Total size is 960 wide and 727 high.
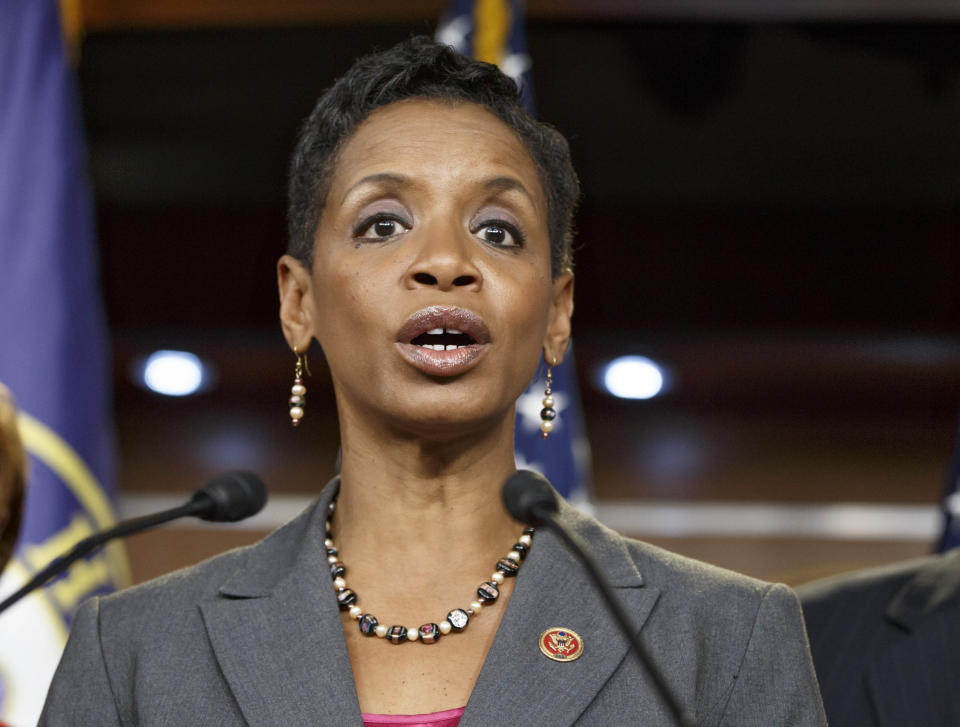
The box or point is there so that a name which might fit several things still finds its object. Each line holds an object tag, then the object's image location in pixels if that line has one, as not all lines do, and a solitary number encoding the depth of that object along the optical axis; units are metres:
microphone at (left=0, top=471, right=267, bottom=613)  3.79
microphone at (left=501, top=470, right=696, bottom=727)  3.72
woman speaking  3.88
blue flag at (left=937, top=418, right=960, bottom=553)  4.89
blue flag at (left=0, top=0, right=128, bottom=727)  4.45
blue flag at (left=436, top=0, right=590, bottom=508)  5.33
